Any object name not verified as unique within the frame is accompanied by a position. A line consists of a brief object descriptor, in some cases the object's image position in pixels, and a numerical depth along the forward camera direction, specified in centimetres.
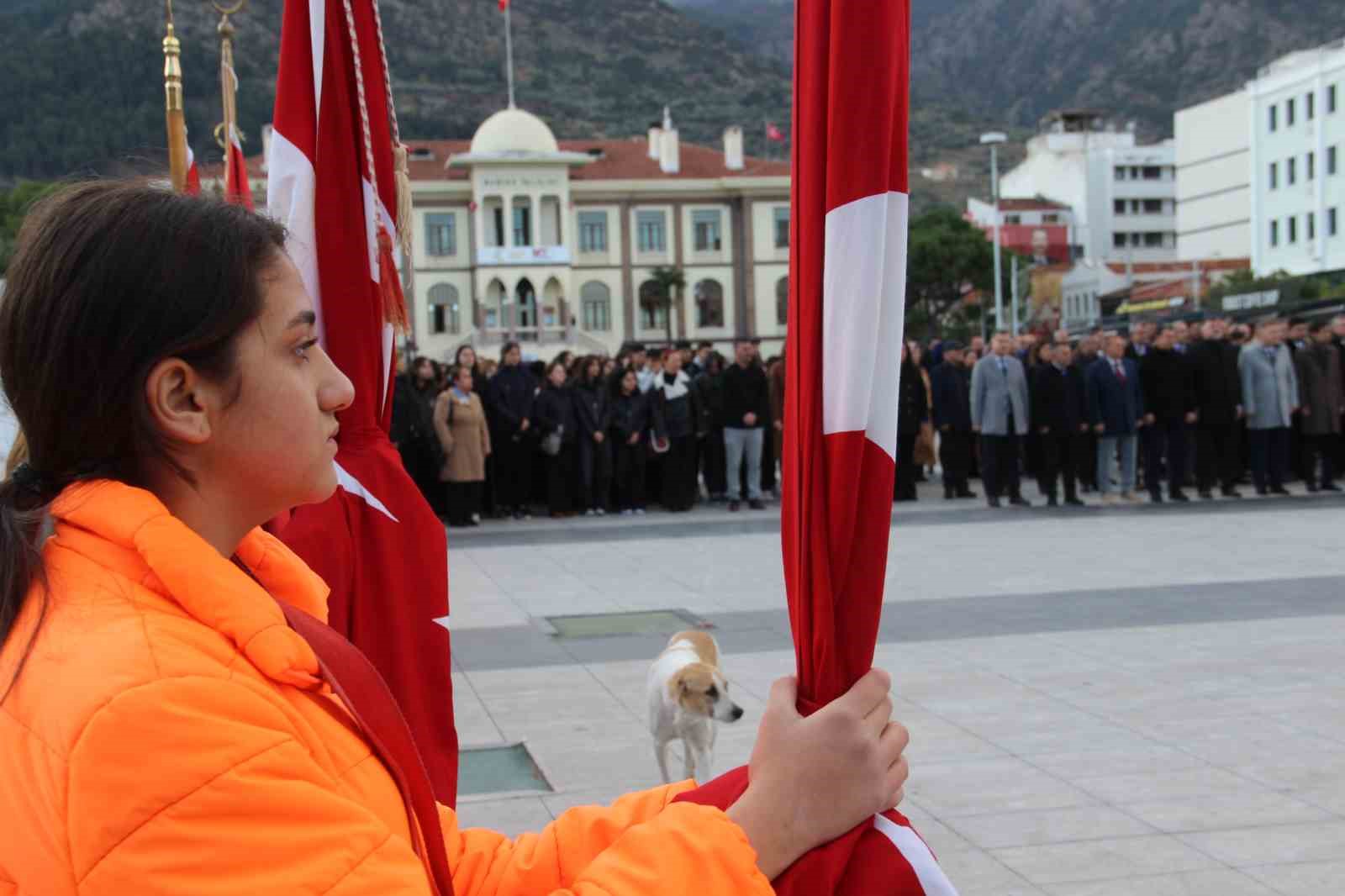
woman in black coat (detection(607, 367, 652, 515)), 1634
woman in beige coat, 1501
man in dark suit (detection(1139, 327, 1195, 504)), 1568
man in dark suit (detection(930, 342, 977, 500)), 1691
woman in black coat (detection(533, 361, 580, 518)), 1587
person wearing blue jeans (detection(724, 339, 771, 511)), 1631
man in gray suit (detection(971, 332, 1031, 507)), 1556
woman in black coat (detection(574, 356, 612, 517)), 1611
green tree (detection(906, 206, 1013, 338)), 7731
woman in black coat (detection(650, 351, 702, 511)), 1644
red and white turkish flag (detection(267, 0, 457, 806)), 271
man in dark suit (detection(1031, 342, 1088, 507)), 1521
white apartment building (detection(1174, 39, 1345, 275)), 7944
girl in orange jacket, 114
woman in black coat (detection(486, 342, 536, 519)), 1586
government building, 7238
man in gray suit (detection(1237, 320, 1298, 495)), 1593
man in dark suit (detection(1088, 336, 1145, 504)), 1521
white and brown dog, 523
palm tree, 7381
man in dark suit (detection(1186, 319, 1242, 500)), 1589
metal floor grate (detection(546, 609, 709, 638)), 866
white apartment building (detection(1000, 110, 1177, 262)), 11275
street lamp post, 4031
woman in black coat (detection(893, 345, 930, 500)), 1666
